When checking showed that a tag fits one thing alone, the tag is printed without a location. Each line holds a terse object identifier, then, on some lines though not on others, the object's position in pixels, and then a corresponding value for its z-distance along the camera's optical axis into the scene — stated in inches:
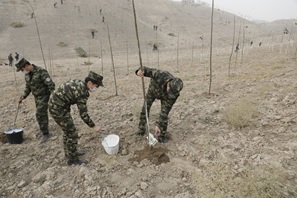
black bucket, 134.9
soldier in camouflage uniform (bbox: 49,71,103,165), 103.4
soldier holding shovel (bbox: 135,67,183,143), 115.8
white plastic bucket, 118.5
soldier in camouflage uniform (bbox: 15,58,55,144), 128.1
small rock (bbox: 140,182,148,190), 97.5
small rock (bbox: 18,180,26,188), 102.8
